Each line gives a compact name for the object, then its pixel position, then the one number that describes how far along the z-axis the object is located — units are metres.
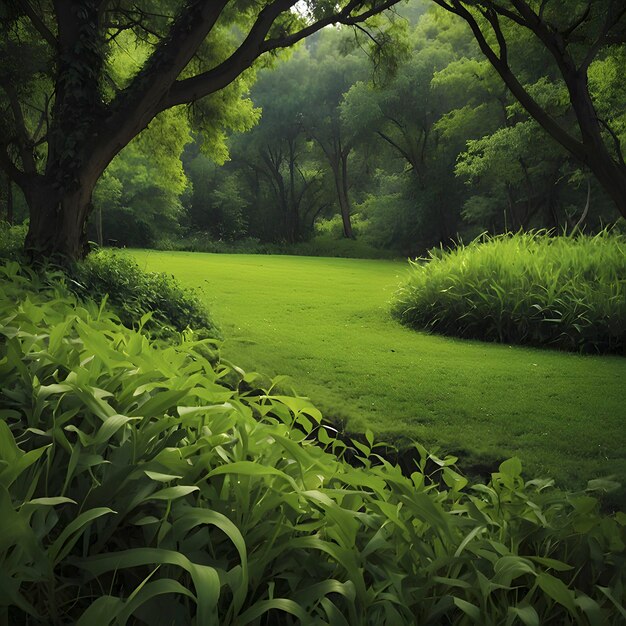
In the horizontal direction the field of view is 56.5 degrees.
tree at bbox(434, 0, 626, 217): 4.61
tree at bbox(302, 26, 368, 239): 34.41
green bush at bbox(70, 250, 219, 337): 5.54
